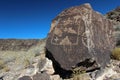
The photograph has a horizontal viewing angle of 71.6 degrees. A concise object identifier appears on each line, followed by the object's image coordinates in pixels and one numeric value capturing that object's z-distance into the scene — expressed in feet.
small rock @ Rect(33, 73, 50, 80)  12.03
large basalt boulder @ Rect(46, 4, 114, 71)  12.39
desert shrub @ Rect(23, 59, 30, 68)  15.48
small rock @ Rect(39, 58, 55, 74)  13.04
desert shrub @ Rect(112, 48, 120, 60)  13.45
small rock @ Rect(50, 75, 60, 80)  12.65
